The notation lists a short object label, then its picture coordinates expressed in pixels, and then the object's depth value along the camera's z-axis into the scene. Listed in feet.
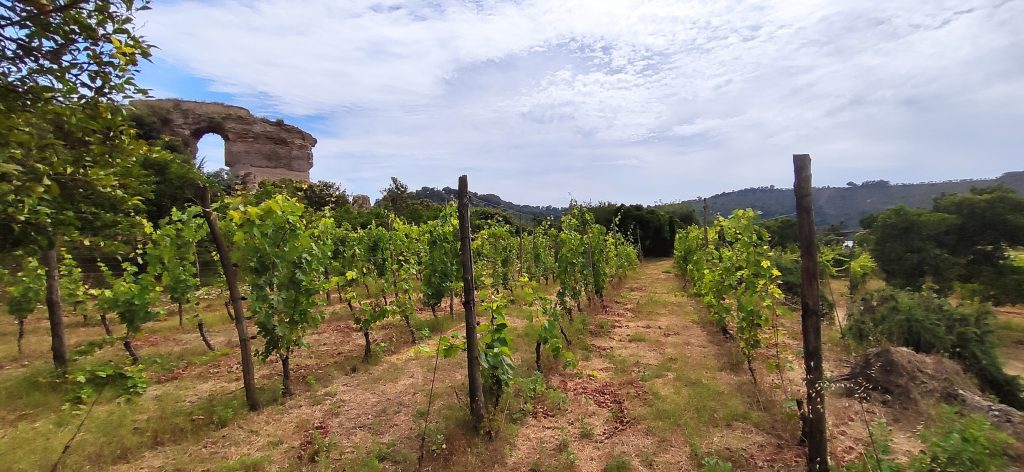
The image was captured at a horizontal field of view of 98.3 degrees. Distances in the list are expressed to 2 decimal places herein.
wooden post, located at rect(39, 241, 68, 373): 19.94
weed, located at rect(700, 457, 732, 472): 13.16
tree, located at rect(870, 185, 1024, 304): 38.81
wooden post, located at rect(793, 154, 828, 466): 12.75
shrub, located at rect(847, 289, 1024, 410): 21.16
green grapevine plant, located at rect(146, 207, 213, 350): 25.27
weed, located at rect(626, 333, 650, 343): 28.39
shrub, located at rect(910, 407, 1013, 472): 10.67
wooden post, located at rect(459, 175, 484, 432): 15.60
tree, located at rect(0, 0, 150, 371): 7.67
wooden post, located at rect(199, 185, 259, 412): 16.16
